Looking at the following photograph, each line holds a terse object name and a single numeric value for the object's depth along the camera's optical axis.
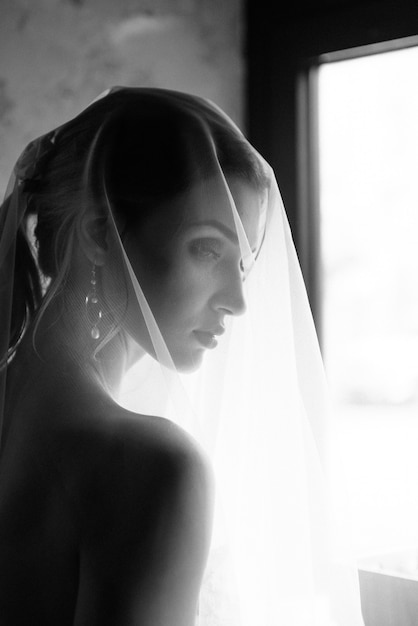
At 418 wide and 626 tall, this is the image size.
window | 1.67
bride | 0.57
